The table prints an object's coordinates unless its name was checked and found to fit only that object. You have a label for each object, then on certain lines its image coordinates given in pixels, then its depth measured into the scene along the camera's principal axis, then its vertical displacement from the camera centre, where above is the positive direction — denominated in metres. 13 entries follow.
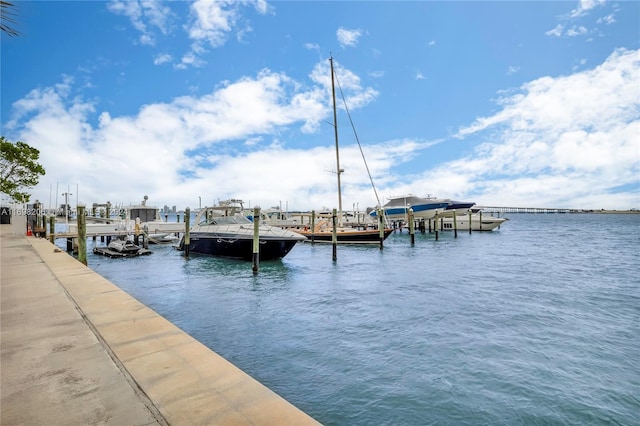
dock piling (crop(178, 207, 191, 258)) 19.89 -0.98
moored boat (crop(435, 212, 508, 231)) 47.00 -1.40
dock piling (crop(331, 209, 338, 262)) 19.62 -1.08
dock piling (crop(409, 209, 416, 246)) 28.67 -1.04
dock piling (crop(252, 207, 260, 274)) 14.34 -1.23
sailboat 26.59 -1.44
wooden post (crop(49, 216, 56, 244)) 20.34 -0.38
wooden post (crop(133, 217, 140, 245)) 24.65 -1.06
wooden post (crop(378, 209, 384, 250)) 25.53 -0.85
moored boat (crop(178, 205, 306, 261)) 16.95 -1.13
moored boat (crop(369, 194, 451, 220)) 47.41 +1.11
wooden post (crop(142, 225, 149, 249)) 24.77 -1.50
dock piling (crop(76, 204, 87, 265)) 14.05 -0.54
